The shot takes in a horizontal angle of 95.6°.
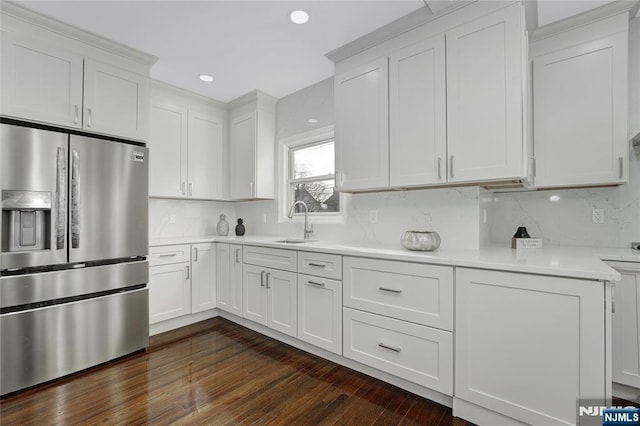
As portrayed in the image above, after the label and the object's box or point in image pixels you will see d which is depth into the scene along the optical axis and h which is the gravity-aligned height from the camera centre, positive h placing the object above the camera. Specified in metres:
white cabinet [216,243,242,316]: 3.00 -0.68
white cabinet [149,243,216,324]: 2.78 -0.68
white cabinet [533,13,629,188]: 1.94 +0.77
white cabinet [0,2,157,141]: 1.95 +1.03
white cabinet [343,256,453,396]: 1.69 -0.68
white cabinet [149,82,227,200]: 3.13 +0.79
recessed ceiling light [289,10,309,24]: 2.07 +1.44
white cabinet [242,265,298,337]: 2.49 -0.77
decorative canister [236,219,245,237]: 3.69 -0.21
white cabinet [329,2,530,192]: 1.77 +0.77
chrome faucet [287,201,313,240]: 3.06 -0.16
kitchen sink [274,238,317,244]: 2.99 -0.28
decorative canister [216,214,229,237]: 3.68 -0.17
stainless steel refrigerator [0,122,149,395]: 1.90 -0.29
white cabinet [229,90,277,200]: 3.46 +0.83
